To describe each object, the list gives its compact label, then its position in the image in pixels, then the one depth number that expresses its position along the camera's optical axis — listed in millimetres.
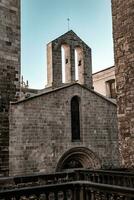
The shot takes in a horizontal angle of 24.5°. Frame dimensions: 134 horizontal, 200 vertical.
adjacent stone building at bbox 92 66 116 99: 23112
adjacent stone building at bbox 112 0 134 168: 8938
